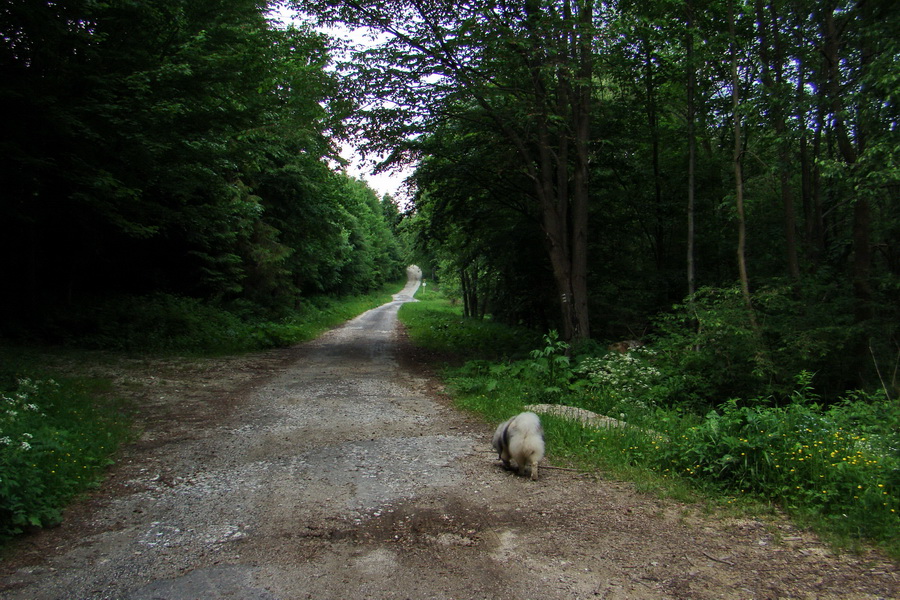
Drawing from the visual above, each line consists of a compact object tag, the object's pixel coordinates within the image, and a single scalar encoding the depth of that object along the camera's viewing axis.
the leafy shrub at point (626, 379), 8.14
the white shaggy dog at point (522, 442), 4.96
